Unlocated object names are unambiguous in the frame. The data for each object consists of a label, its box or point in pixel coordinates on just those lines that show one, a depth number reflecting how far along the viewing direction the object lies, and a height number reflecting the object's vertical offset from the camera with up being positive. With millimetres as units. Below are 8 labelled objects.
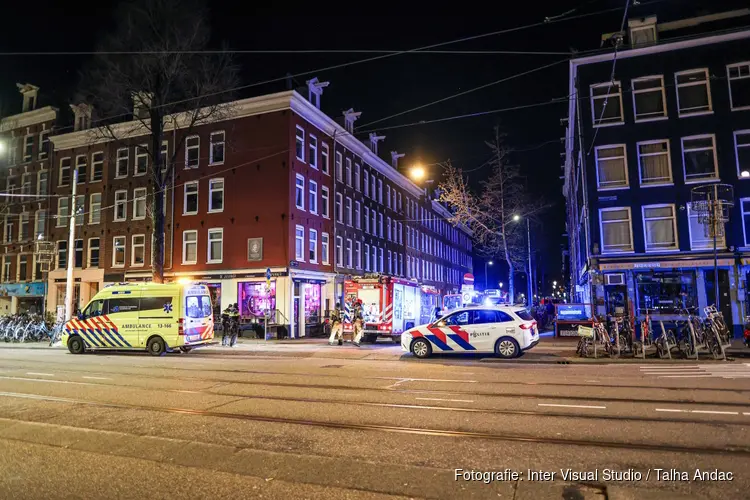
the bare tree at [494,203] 30094 +6161
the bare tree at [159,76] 24484 +11612
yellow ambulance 18828 -221
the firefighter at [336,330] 23078 -948
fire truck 23281 +162
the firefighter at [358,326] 22089 -754
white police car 15945 -866
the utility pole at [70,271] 23984 +2087
